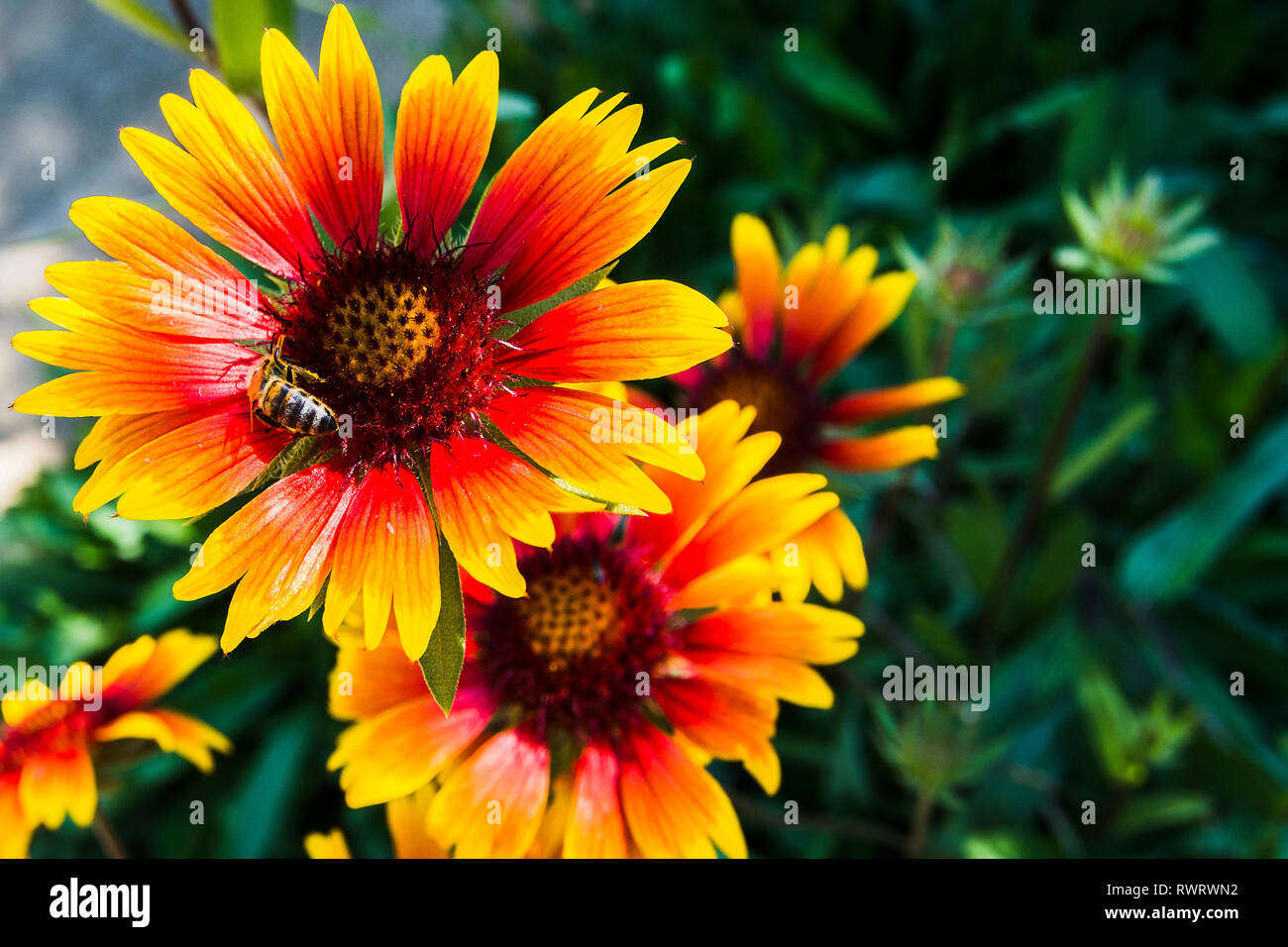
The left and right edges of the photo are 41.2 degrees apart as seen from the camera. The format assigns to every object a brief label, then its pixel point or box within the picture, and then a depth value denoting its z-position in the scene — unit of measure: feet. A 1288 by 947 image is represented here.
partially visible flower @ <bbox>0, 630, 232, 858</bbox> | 0.65
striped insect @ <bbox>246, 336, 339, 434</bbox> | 0.57
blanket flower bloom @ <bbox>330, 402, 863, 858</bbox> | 0.61
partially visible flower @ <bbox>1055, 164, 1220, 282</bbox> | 0.76
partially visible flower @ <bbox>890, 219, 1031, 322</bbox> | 0.81
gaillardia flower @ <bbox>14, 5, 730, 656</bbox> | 0.55
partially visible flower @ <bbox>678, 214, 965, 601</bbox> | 0.75
